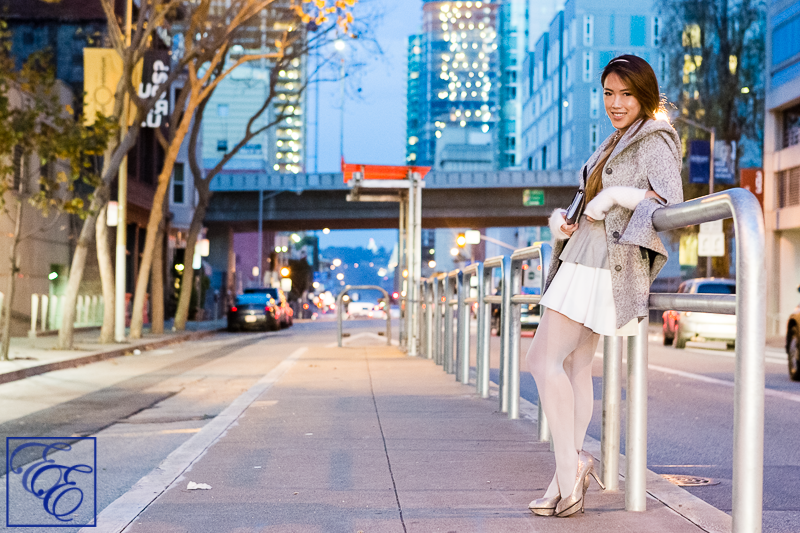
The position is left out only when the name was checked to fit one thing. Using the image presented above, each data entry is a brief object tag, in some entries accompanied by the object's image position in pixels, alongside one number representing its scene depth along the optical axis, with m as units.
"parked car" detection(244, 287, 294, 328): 37.53
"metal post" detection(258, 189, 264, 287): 52.50
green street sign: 51.41
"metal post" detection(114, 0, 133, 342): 22.80
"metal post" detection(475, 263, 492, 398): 9.64
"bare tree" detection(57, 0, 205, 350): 19.30
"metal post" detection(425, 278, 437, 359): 15.89
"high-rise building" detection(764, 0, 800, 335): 37.81
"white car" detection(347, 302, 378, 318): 69.81
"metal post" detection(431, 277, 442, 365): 14.38
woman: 4.03
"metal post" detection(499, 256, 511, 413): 7.86
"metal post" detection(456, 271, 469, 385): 11.23
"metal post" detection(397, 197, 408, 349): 20.03
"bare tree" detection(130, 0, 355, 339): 23.25
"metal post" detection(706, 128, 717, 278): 37.52
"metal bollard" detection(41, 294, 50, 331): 24.58
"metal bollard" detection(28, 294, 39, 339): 22.04
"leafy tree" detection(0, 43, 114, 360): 15.91
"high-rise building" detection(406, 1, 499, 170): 159.25
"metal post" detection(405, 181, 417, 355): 18.50
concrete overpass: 51.72
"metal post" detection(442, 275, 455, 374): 12.69
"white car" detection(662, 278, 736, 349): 21.52
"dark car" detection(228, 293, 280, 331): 35.88
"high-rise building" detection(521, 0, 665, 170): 84.69
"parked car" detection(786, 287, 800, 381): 13.69
